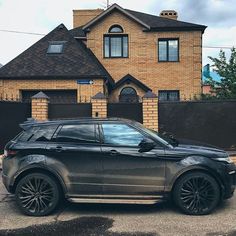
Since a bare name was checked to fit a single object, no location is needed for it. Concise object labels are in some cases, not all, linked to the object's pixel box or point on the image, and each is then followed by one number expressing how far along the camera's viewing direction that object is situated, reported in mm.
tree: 15008
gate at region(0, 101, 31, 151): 11219
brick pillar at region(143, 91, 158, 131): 11258
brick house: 20984
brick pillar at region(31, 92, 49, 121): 11500
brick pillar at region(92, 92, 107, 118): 11383
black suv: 5926
